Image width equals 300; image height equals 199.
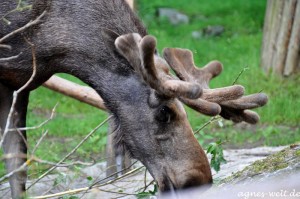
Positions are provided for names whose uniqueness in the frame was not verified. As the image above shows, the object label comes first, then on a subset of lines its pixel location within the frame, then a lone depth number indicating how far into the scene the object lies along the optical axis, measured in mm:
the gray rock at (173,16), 35531
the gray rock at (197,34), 32781
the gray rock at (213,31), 33344
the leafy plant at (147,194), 13169
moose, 12578
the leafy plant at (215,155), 13691
